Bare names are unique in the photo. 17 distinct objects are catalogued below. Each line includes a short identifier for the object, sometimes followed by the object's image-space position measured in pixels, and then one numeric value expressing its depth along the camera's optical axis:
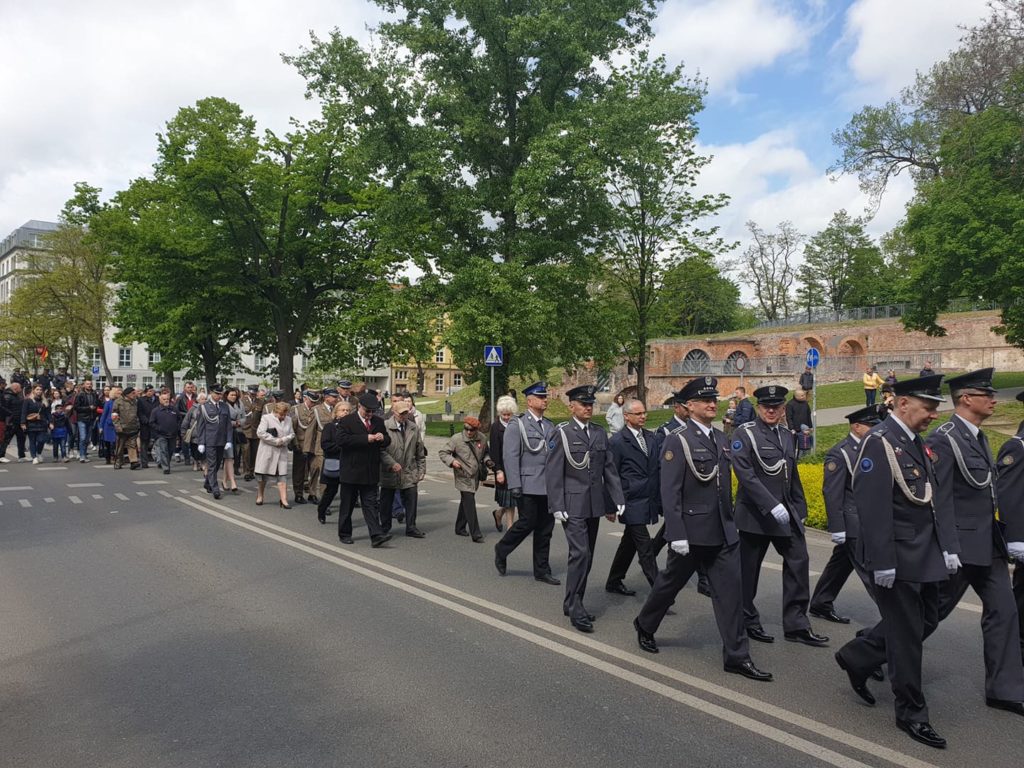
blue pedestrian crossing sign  19.42
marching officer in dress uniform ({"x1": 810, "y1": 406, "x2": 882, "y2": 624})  6.21
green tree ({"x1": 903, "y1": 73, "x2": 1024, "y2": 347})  26.38
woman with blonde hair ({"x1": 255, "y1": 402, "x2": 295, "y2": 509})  12.82
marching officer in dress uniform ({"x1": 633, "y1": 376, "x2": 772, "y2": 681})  5.24
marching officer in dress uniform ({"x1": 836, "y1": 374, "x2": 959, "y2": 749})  4.35
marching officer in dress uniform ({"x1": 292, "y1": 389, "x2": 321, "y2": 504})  13.45
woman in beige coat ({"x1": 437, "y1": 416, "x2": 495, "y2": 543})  10.19
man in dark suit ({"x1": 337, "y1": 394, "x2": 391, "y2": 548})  9.59
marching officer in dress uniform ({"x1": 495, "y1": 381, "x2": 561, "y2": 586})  7.72
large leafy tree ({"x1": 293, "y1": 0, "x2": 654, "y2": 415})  21.62
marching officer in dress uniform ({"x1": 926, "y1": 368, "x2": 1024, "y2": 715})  4.74
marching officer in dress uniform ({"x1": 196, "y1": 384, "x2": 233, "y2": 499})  13.56
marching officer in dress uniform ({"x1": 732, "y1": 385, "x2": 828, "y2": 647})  5.85
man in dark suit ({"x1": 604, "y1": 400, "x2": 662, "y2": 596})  7.27
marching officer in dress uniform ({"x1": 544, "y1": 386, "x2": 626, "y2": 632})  6.39
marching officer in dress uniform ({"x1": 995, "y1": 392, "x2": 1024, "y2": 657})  5.15
